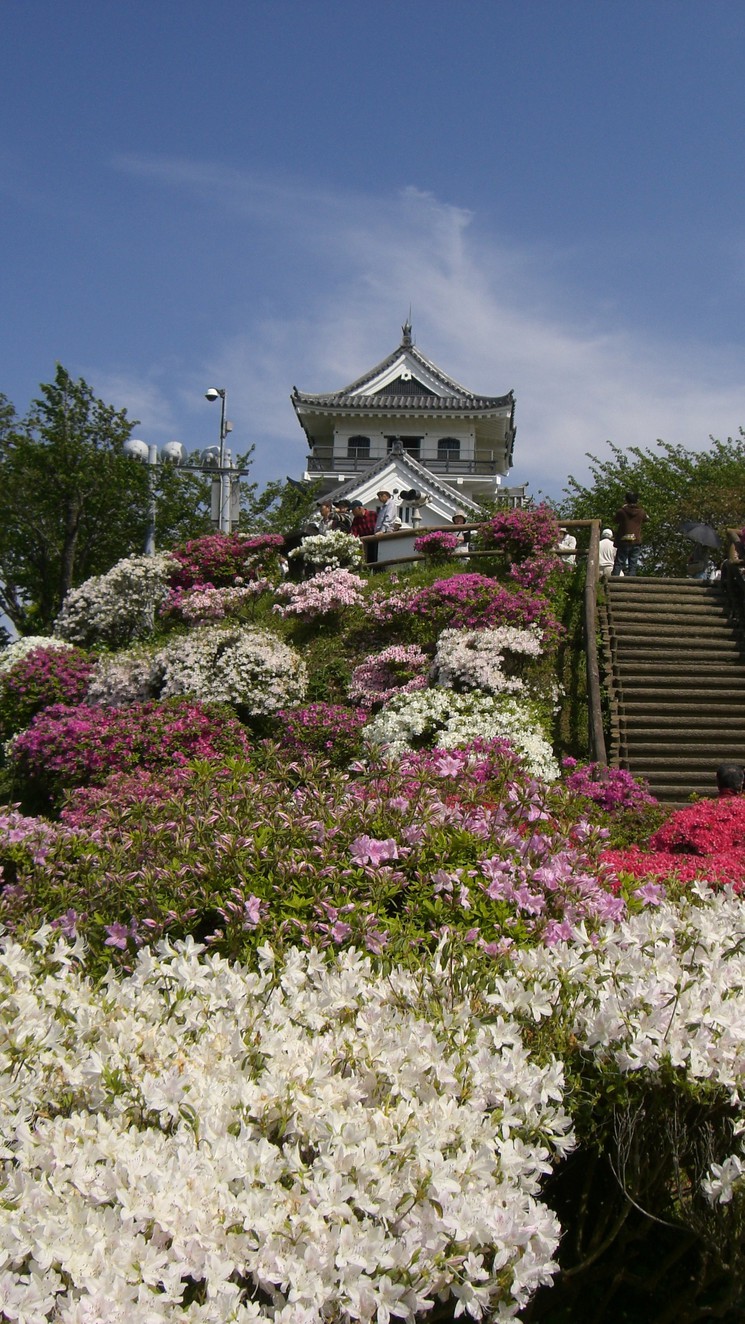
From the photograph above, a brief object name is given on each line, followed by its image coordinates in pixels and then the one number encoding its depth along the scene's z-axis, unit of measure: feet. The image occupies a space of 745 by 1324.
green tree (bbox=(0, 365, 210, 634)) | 69.67
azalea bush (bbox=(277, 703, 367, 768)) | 35.17
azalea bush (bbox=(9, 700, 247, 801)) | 33.42
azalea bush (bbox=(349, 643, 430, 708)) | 38.60
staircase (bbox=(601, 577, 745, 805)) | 33.81
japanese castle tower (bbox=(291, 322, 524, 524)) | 137.49
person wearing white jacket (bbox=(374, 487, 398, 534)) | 55.81
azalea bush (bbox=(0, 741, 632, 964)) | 13.20
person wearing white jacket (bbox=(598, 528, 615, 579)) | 49.79
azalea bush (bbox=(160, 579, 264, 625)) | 46.60
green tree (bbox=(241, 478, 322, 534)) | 83.41
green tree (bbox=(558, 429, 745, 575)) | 90.22
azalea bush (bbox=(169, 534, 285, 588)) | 50.21
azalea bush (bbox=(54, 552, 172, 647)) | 50.01
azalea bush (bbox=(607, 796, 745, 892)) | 18.40
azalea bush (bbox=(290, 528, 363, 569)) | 47.29
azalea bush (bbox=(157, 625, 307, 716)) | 38.40
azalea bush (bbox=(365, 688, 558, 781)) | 33.01
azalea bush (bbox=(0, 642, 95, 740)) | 43.09
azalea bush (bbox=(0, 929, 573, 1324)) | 6.88
